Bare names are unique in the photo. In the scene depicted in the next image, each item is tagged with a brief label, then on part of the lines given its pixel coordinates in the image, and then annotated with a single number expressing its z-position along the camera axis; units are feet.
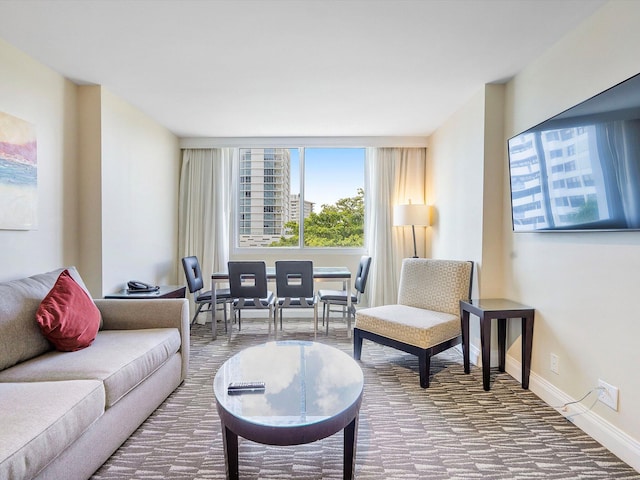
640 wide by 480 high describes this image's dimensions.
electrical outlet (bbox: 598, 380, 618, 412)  5.87
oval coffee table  4.37
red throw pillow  6.16
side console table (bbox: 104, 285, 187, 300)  9.61
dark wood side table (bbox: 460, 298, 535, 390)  7.92
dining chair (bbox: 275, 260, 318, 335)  11.51
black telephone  10.23
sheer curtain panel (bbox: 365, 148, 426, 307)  14.85
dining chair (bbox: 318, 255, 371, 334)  12.35
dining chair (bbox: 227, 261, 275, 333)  11.50
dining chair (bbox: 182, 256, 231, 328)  12.32
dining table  11.96
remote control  5.31
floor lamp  13.39
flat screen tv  5.26
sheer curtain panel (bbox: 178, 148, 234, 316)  14.89
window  15.80
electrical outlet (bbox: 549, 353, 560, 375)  7.30
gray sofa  4.06
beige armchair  8.48
